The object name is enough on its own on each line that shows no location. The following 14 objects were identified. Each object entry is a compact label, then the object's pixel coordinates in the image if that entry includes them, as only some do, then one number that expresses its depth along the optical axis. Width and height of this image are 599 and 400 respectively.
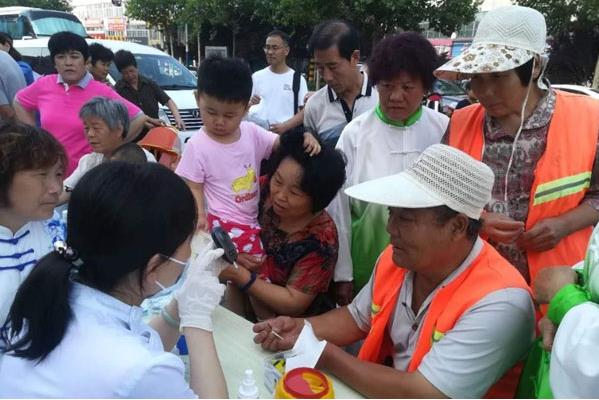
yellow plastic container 1.19
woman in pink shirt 3.21
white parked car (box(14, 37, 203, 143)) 6.53
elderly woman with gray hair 2.73
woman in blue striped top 1.65
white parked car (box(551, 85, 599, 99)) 7.14
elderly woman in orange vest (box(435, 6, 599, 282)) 1.66
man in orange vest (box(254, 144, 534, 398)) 1.30
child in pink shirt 2.11
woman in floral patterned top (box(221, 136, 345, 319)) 1.87
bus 12.21
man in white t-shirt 4.27
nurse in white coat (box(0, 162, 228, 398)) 1.00
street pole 21.22
